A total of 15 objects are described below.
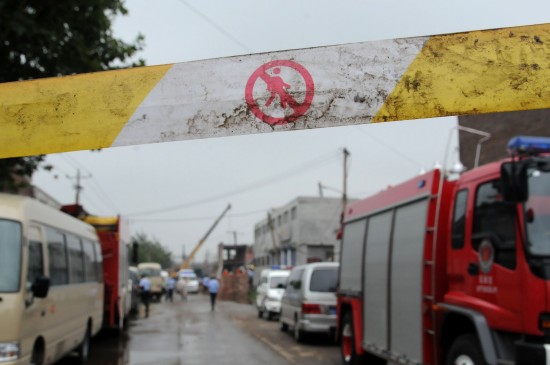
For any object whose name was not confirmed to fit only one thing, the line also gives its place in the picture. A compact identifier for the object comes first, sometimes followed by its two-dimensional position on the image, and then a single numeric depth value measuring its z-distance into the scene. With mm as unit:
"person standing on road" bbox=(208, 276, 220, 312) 27873
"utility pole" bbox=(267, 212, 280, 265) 51594
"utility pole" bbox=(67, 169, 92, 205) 53625
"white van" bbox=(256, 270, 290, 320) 21578
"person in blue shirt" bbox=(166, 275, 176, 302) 38562
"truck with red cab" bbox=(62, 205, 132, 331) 14705
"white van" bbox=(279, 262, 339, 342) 13023
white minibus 6501
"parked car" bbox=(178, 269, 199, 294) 54066
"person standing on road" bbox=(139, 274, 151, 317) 24784
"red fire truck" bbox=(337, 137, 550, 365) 5027
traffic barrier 3406
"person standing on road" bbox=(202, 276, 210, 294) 49050
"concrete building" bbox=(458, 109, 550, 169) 25188
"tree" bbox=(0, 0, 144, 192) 11031
